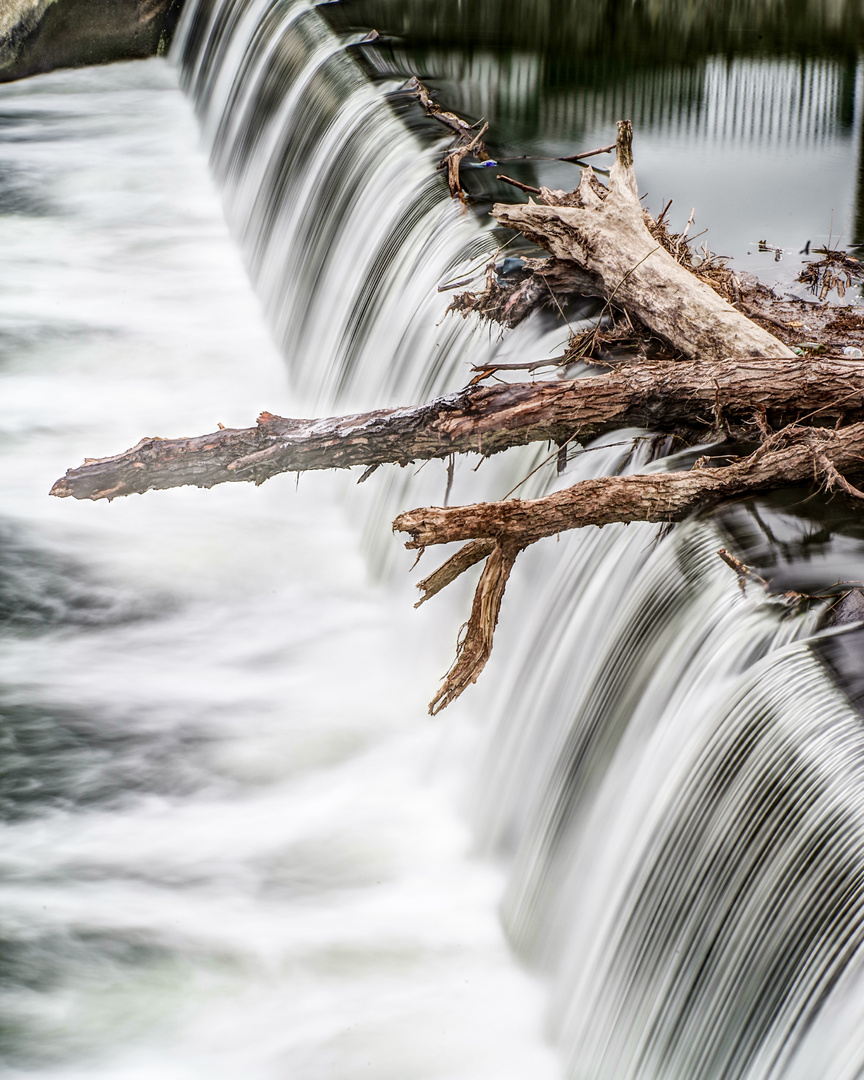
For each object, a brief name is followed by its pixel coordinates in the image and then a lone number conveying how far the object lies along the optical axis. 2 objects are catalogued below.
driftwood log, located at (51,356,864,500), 7.25
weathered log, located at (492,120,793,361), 8.16
